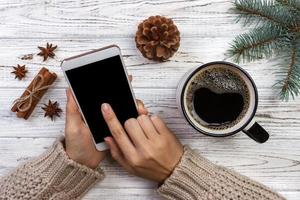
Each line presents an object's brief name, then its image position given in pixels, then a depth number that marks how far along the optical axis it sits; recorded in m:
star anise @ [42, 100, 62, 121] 0.90
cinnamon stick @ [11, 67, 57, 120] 0.88
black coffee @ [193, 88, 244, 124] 0.85
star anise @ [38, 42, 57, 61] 0.89
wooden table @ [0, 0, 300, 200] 0.90
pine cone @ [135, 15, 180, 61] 0.85
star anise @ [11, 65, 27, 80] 0.90
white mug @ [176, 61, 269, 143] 0.82
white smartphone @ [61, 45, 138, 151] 0.80
